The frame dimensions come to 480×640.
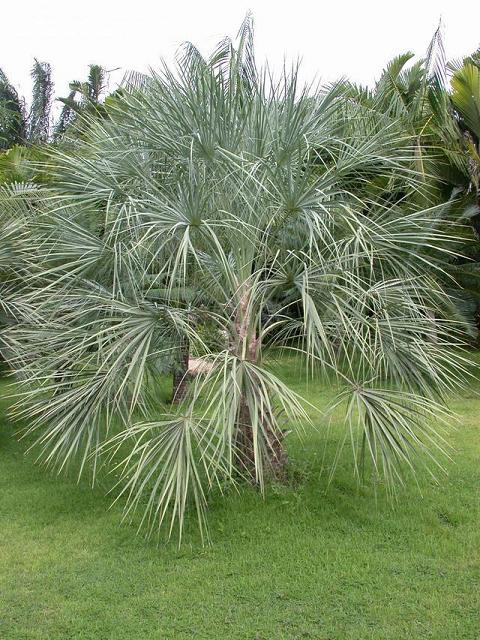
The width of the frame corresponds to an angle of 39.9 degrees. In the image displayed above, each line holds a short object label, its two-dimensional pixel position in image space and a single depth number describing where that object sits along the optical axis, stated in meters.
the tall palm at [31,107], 24.05
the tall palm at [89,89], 23.89
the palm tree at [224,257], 4.66
